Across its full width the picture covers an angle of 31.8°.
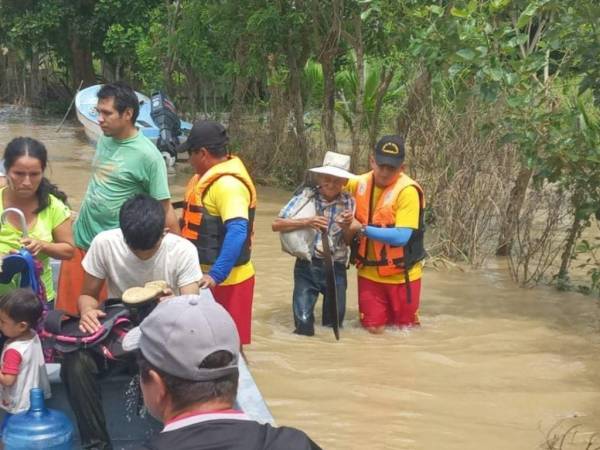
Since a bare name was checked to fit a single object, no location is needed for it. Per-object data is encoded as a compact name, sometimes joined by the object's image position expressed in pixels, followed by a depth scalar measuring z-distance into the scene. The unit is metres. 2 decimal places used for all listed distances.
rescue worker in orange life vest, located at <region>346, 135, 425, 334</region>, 6.82
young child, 4.21
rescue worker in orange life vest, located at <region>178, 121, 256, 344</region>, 5.31
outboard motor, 15.77
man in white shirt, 4.20
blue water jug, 4.08
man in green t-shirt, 5.15
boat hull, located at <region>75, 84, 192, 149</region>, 17.07
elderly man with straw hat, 6.73
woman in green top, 4.70
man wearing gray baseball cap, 2.06
